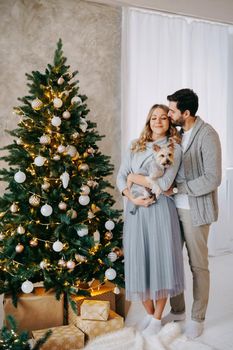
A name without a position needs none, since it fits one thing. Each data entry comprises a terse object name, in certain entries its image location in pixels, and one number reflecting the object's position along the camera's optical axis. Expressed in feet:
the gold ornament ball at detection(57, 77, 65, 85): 8.98
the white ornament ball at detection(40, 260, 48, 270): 8.78
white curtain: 13.75
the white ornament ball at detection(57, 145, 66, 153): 8.76
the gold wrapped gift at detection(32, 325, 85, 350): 8.10
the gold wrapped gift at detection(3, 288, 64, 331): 8.82
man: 8.62
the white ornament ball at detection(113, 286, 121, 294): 9.34
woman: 8.55
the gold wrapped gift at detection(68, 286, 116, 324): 9.09
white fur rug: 8.20
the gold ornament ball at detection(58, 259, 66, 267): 8.90
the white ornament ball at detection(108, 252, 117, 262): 9.21
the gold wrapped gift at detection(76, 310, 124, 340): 8.65
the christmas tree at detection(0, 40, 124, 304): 8.80
